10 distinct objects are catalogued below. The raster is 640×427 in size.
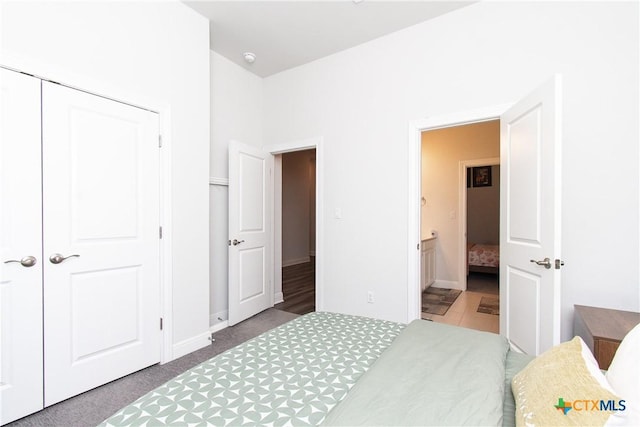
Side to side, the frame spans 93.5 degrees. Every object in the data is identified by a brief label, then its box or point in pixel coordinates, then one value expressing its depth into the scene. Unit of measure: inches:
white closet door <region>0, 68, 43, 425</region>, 67.0
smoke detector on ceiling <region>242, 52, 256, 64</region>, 128.3
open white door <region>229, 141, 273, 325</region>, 127.2
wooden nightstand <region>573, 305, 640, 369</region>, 60.9
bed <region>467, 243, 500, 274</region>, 212.4
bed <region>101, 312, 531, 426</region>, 35.5
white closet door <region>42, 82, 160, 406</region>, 74.0
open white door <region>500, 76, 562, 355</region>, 70.1
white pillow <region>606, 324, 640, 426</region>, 27.8
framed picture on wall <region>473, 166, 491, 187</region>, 259.3
